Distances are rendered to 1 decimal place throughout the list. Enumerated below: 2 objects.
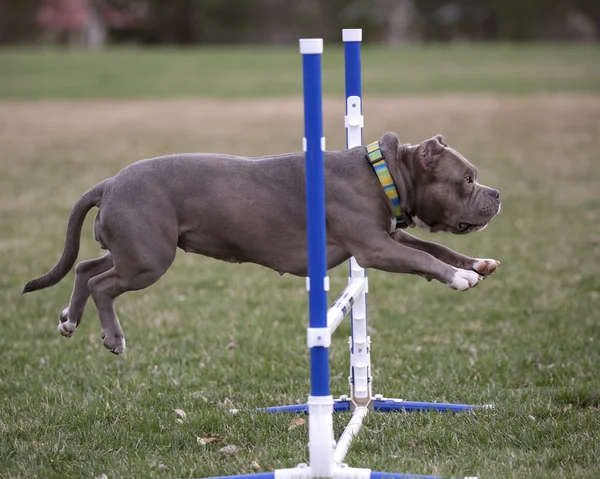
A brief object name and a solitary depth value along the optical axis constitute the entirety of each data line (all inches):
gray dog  372.5
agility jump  332.2
